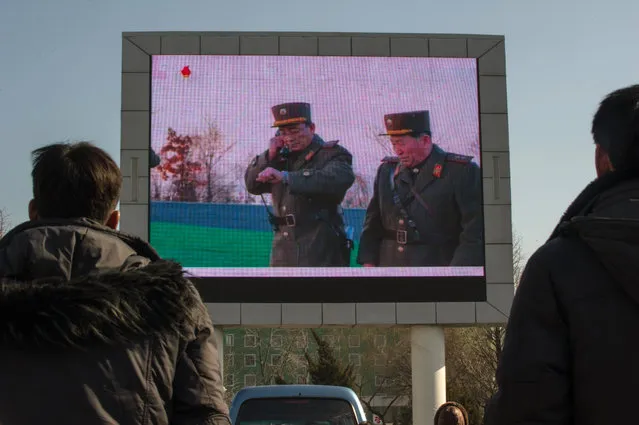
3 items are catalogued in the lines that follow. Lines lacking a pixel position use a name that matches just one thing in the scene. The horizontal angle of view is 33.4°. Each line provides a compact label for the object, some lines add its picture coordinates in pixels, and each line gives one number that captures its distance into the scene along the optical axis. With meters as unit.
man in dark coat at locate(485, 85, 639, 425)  2.65
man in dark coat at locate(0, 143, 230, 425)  2.64
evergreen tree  45.28
